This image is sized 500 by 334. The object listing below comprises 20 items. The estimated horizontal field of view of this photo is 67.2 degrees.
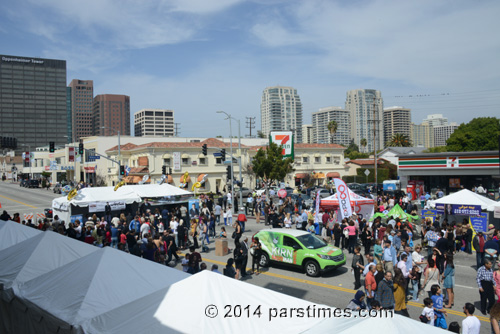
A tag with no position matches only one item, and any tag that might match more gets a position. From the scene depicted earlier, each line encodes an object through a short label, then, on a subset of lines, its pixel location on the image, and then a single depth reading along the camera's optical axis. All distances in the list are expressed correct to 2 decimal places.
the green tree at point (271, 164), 47.00
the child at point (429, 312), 7.69
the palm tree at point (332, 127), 93.94
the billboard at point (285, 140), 50.16
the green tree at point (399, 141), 91.12
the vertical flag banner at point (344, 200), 19.02
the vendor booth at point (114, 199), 22.03
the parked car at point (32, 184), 68.19
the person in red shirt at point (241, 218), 20.58
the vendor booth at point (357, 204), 21.31
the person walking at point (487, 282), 9.78
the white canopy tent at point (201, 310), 5.61
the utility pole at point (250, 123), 81.96
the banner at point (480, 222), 17.30
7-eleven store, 38.19
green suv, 13.62
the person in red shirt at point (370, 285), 9.97
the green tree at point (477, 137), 55.97
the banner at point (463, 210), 17.55
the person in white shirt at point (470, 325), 6.98
